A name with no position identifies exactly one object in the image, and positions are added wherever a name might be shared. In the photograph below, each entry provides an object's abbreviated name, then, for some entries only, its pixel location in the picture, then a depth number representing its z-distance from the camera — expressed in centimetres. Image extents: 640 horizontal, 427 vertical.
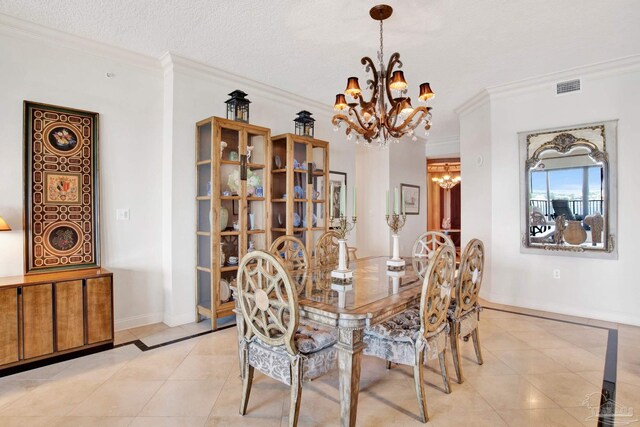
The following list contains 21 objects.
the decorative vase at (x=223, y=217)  360
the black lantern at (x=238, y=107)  372
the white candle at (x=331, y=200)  238
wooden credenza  247
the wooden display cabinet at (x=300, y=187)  421
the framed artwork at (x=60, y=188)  291
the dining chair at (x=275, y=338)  174
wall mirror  374
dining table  176
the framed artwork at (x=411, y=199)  693
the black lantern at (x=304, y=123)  445
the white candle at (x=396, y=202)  270
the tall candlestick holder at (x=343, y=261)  235
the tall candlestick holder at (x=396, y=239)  274
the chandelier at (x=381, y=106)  261
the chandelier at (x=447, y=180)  914
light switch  338
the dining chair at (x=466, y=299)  235
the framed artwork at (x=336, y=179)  524
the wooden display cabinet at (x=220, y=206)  348
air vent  392
